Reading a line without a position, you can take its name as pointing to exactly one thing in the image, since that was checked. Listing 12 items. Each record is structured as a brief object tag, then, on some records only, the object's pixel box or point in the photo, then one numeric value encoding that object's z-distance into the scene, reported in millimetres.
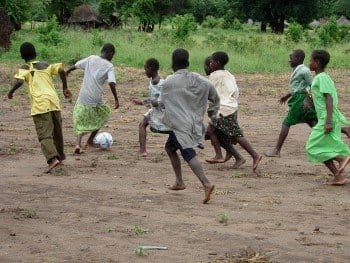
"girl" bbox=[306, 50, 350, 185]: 12538
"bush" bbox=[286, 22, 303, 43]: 50915
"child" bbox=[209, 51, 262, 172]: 13592
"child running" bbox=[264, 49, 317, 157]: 14998
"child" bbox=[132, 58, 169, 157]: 13567
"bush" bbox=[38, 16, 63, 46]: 39666
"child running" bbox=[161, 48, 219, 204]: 11014
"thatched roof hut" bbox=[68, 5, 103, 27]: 81207
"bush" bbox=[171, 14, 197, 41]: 44861
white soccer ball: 15911
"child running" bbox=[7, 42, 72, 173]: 13284
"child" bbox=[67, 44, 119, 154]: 15368
